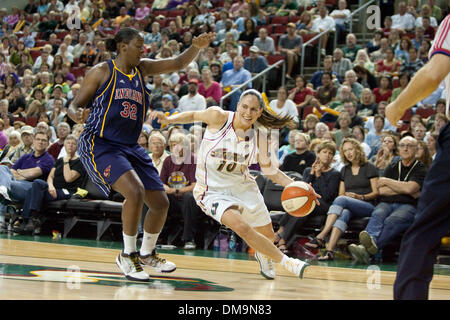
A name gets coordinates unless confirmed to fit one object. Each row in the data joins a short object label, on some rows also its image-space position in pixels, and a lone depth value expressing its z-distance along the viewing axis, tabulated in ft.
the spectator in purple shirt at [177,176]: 29.48
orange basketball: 17.80
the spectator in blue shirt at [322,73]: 41.27
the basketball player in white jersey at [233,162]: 17.49
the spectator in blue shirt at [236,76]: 43.36
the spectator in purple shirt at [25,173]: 32.55
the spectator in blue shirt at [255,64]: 44.06
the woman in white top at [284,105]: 37.60
